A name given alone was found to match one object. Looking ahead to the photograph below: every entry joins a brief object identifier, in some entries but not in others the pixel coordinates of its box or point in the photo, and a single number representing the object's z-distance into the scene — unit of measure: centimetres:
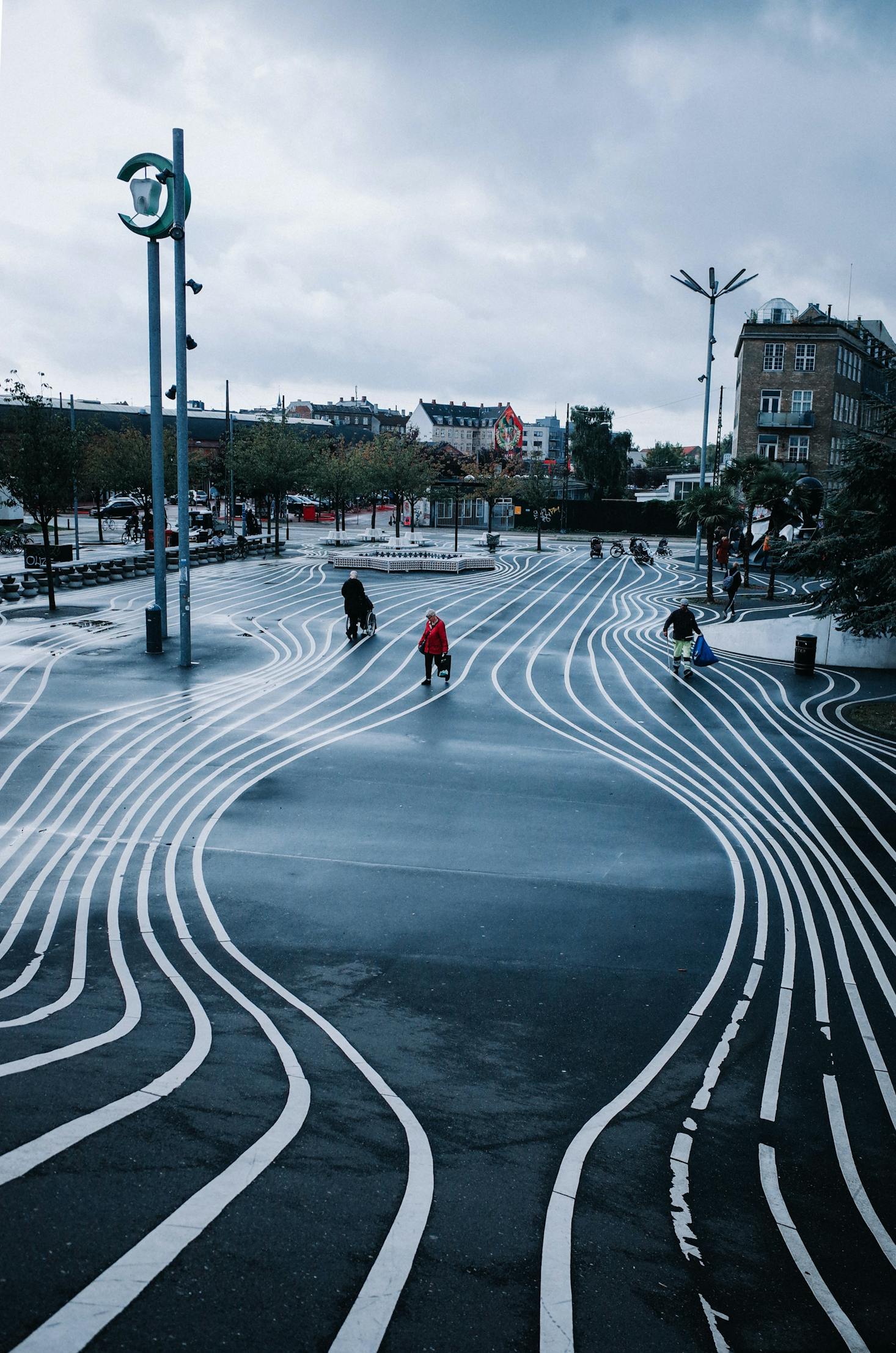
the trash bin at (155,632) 1947
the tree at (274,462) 4509
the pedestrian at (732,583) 2783
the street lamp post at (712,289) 3159
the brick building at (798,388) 5722
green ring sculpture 1912
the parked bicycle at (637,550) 4700
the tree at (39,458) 2383
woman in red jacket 1780
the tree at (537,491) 5438
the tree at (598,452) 9219
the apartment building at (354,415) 15562
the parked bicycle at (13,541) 3703
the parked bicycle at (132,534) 4897
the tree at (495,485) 5253
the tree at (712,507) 3077
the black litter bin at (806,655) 2067
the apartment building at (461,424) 15250
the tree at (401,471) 4772
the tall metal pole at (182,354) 1780
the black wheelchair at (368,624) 2256
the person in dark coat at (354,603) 2172
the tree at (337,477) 4719
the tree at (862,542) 1589
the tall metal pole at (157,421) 2022
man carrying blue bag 1917
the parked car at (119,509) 6372
